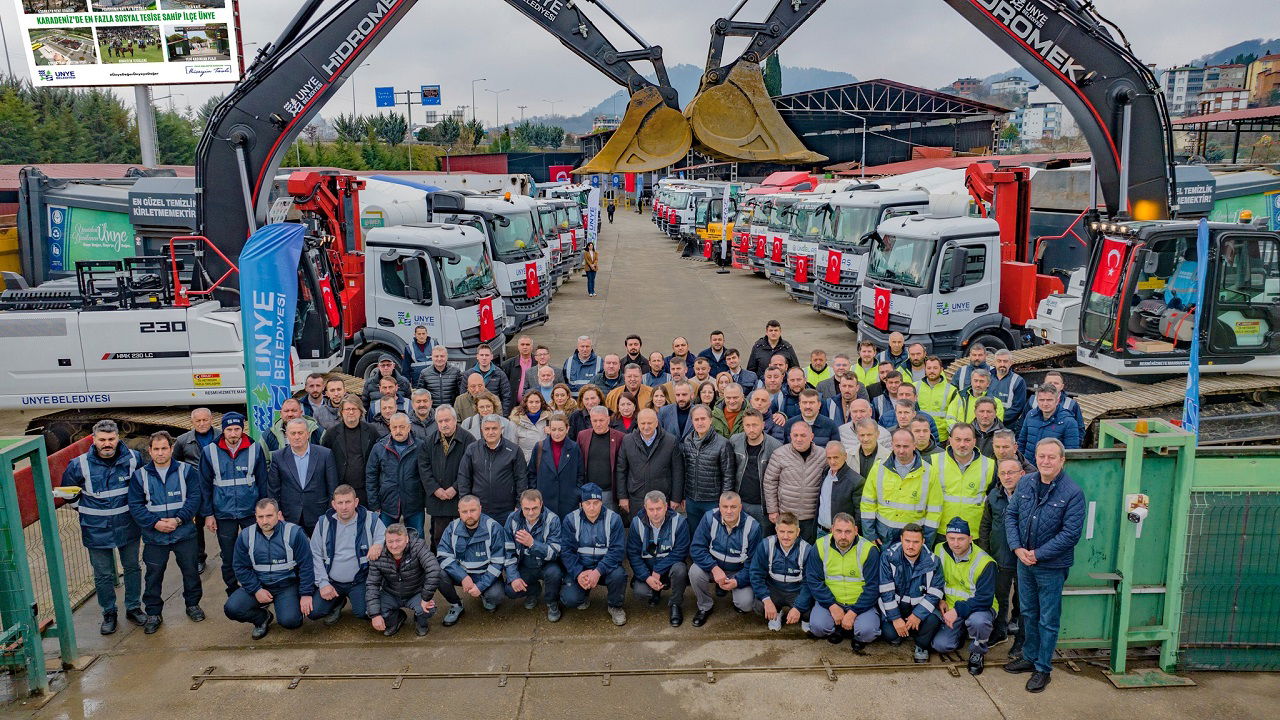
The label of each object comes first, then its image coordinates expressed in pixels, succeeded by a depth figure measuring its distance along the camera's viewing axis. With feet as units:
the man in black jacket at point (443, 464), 24.81
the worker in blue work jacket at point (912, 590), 20.88
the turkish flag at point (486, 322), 45.16
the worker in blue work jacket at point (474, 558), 22.99
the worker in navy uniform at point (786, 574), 21.71
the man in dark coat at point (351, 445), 25.50
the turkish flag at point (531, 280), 59.88
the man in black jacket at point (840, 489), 22.75
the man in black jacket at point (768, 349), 35.94
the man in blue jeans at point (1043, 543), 19.16
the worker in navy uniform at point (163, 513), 22.97
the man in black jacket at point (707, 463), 24.40
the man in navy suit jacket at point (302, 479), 23.95
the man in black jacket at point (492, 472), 24.25
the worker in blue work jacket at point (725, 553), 22.61
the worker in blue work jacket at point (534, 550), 23.03
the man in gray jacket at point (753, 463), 24.44
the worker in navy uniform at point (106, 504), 22.66
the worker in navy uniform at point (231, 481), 23.77
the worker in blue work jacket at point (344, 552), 22.68
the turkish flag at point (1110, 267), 31.60
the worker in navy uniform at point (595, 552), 23.15
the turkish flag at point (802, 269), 69.68
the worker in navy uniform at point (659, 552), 23.13
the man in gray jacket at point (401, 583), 22.49
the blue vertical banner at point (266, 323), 27.68
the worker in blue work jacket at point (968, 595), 20.58
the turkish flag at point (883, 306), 47.73
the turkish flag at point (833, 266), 61.31
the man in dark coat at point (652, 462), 24.52
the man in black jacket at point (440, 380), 32.71
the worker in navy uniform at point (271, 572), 22.39
